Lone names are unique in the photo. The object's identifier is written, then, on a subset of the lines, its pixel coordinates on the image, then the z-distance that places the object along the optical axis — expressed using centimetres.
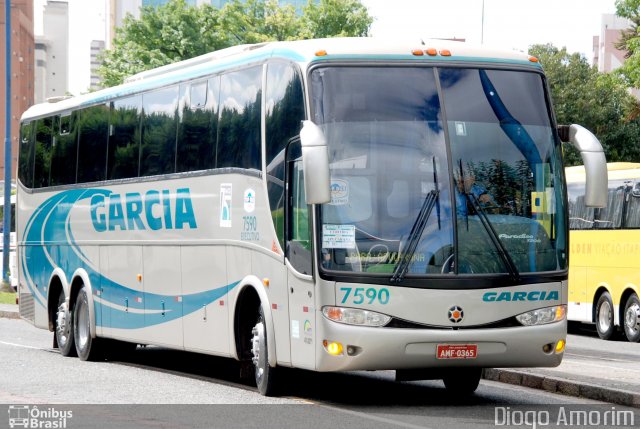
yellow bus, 2883
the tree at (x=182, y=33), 5934
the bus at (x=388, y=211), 1277
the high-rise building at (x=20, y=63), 13238
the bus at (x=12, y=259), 4341
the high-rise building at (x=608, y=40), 12325
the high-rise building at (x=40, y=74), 19175
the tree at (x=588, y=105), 6250
